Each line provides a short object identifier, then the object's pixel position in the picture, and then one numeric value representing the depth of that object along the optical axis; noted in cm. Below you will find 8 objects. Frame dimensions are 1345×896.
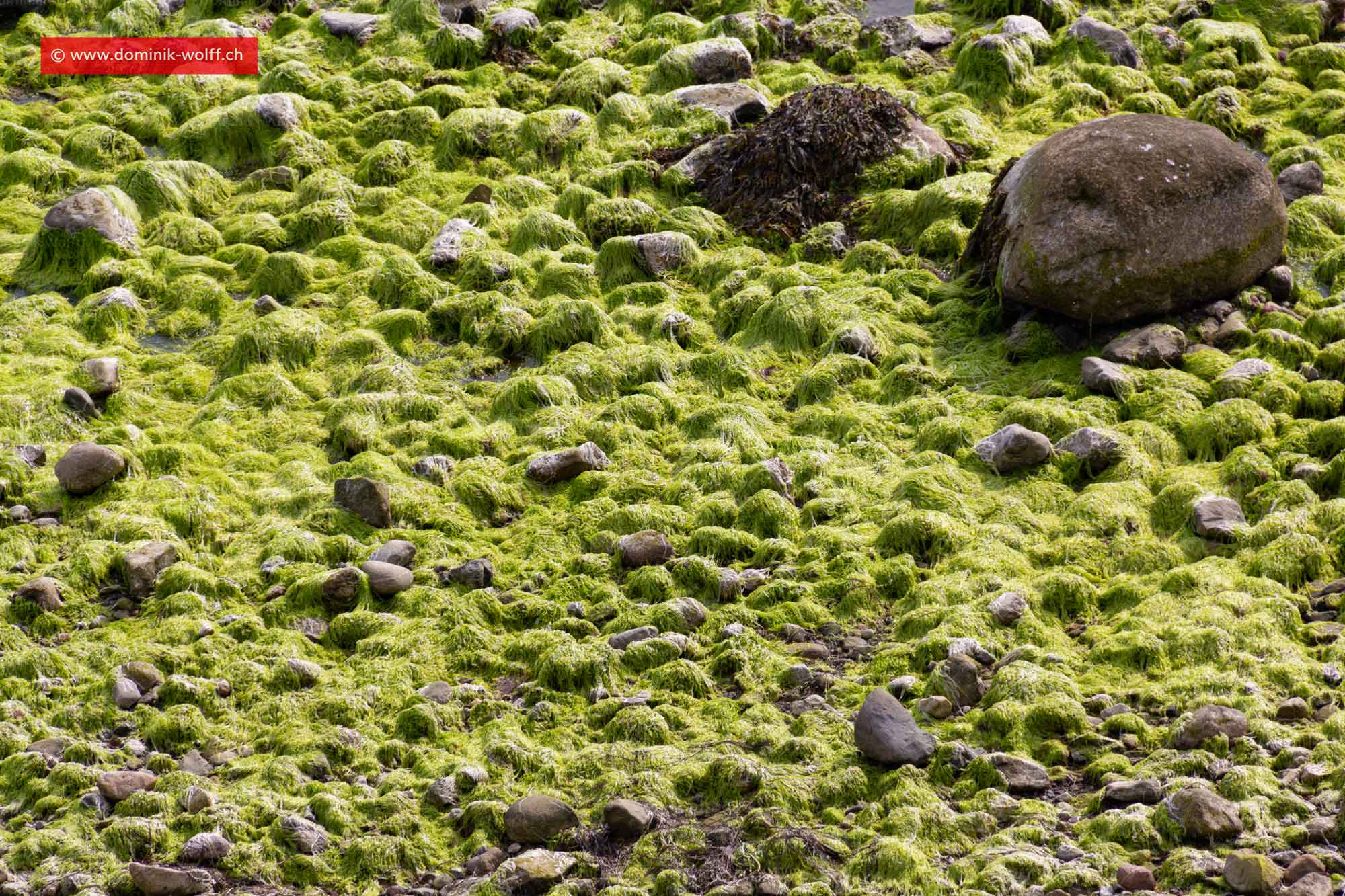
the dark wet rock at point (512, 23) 3247
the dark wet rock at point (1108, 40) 3020
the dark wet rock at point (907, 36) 3186
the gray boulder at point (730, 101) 2917
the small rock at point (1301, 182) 2495
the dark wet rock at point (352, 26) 3294
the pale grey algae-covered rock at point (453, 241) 2534
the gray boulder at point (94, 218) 2556
